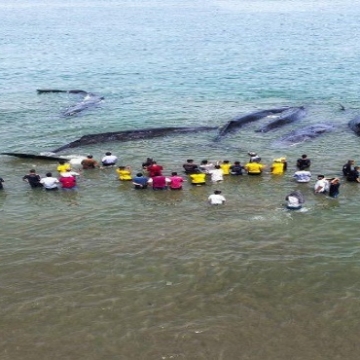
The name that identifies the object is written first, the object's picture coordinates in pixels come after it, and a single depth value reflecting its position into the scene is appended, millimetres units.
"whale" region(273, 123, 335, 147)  38844
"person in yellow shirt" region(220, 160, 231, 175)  32281
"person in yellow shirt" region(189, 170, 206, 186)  30812
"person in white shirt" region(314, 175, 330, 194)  28984
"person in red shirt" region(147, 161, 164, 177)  31438
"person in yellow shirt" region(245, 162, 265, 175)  32156
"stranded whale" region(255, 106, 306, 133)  42553
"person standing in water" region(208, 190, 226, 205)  27859
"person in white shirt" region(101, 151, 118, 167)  34191
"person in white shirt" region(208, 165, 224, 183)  31297
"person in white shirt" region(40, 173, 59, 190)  30344
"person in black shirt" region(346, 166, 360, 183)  30672
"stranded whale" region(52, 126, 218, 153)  39031
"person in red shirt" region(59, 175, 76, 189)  30453
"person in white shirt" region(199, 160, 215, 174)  32438
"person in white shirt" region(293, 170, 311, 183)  30719
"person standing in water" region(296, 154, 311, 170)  32531
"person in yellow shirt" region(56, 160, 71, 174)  32181
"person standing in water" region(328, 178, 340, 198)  28406
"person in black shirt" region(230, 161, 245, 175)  32156
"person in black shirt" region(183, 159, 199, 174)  32156
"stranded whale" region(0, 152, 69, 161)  35803
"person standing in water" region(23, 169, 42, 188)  30625
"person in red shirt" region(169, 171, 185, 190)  30234
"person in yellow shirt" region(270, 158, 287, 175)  32438
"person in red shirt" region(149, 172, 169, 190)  30297
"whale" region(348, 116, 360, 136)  40975
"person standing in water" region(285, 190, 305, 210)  26825
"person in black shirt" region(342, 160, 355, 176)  31062
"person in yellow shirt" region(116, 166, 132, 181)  31828
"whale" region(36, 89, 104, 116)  49125
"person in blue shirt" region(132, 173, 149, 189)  30406
